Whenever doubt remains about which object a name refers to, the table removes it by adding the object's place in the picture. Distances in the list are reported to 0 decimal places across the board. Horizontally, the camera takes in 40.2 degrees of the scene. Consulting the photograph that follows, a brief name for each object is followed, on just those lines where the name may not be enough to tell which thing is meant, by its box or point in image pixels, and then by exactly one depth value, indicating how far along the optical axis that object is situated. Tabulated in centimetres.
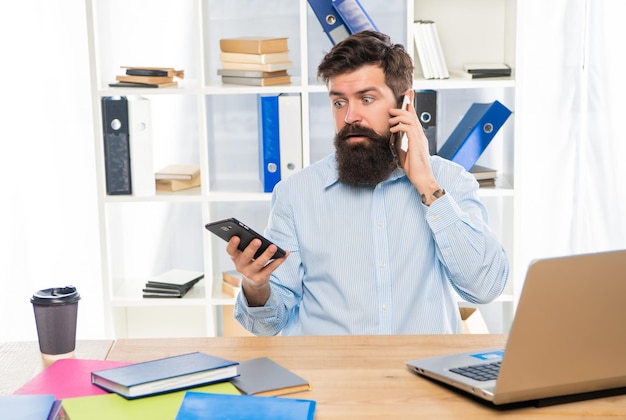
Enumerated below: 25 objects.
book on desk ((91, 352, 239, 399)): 147
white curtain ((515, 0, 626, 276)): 352
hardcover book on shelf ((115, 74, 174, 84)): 325
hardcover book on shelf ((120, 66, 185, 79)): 325
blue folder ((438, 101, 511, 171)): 319
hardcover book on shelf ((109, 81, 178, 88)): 326
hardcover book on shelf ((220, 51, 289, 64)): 322
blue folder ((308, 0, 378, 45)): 303
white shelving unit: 332
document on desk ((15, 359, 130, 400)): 151
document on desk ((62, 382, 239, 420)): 138
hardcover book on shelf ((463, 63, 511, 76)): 326
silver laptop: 136
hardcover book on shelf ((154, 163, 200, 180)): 341
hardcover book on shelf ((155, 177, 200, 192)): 340
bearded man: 213
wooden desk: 142
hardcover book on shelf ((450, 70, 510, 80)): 326
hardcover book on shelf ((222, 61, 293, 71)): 322
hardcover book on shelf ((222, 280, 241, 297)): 335
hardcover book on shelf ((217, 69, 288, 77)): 322
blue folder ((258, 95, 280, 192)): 322
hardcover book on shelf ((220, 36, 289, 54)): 321
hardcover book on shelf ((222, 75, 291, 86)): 323
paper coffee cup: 167
